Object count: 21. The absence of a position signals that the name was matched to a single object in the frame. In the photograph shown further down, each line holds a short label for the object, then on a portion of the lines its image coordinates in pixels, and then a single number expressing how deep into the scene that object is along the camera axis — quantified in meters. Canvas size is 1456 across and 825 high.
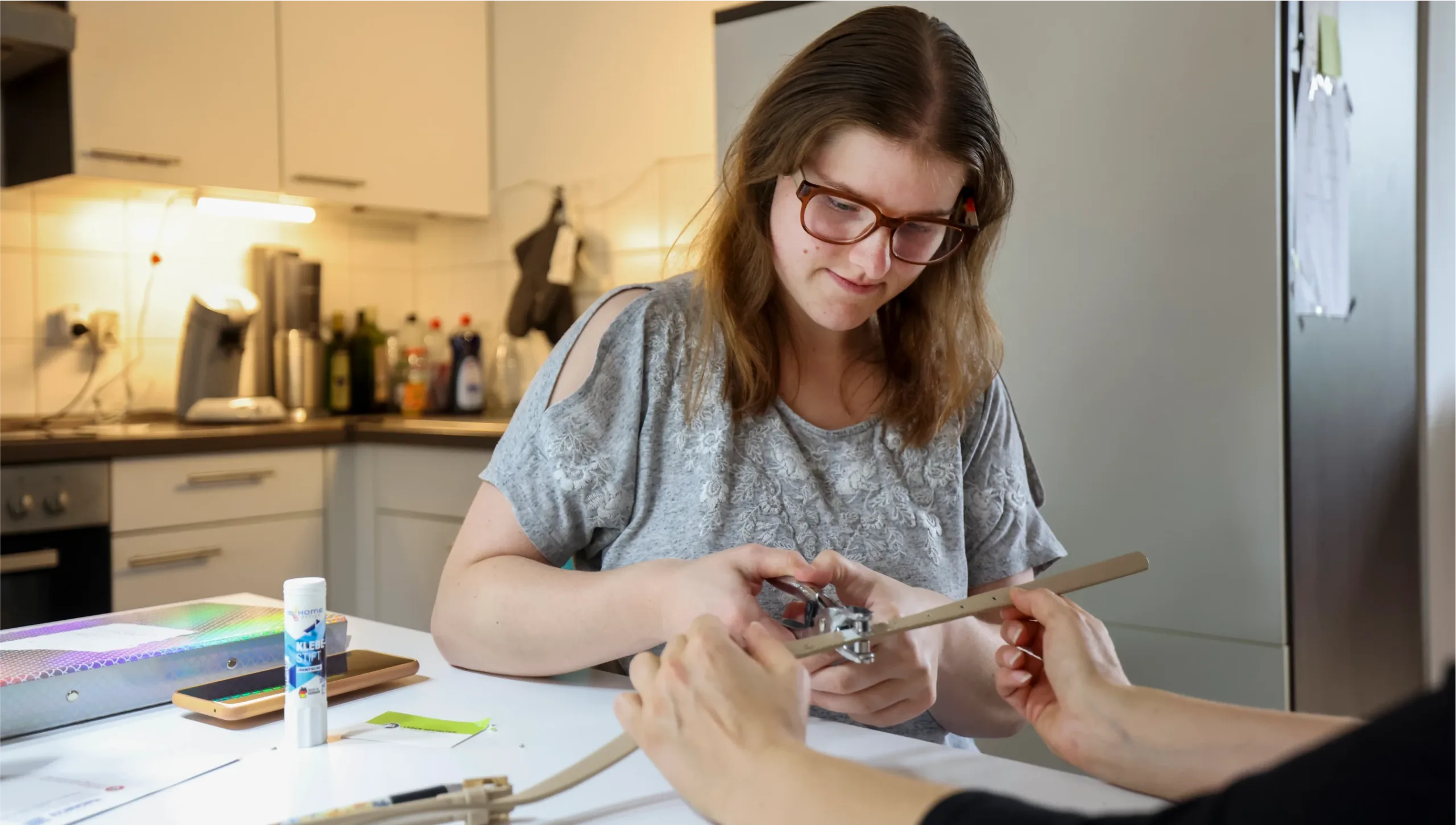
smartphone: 0.89
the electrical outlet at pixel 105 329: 2.70
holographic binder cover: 0.87
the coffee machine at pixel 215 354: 2.67
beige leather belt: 0.65
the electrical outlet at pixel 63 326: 2.64
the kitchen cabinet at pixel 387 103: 2.78
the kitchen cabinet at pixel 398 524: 2.61
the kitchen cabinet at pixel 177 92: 2.40
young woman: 1.05
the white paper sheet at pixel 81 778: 0.73
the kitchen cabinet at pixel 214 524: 2.27
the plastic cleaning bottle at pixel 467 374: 3.08
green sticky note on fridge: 1.65
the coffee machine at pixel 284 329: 2.96
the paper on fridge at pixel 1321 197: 1.58
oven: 2.08
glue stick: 0.84
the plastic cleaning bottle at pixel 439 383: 3.16
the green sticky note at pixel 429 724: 0.87
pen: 0.63
